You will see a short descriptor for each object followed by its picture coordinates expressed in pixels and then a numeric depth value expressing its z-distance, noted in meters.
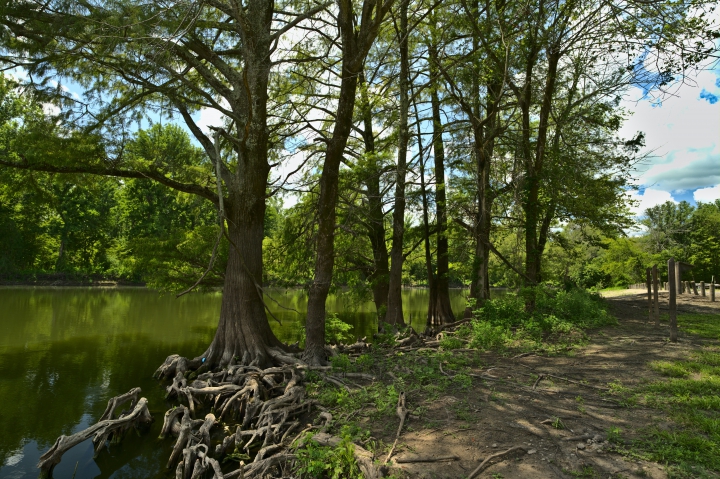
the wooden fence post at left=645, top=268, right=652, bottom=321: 12.52
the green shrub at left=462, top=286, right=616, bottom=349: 9.62
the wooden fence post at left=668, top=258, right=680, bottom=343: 8.51
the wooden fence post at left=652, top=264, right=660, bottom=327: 10.96
